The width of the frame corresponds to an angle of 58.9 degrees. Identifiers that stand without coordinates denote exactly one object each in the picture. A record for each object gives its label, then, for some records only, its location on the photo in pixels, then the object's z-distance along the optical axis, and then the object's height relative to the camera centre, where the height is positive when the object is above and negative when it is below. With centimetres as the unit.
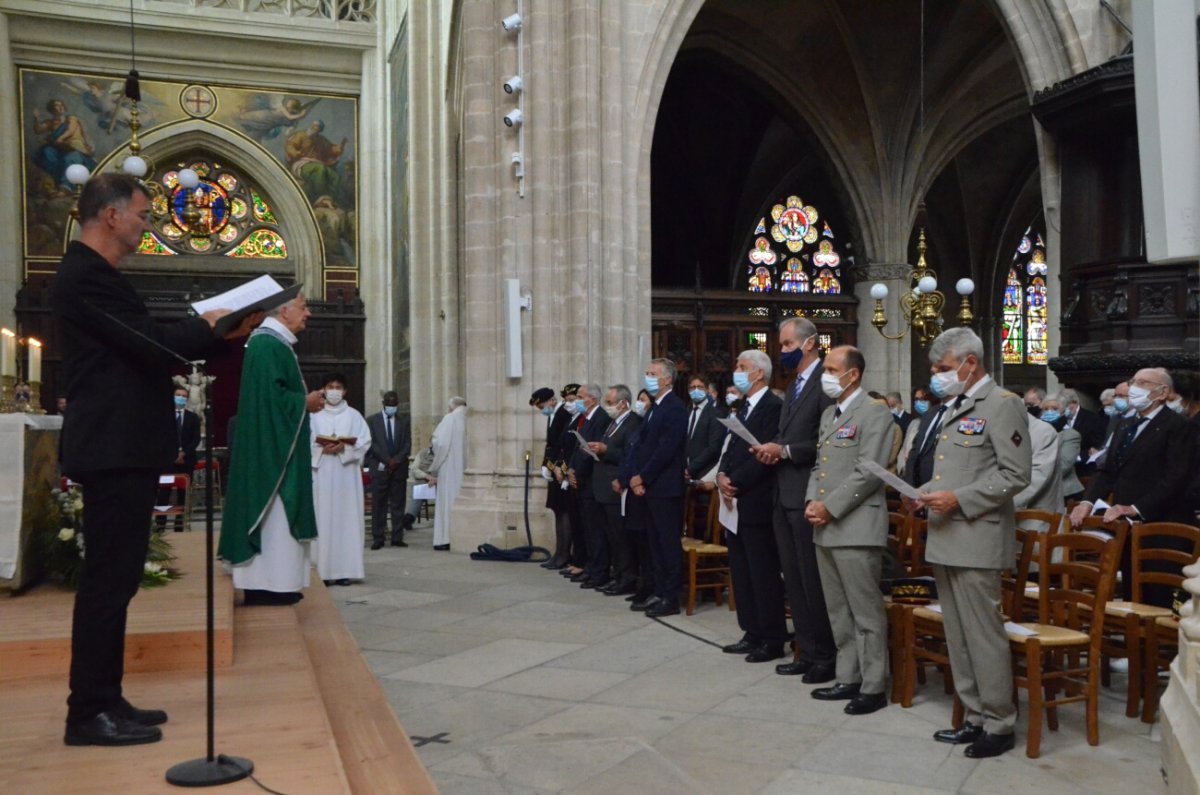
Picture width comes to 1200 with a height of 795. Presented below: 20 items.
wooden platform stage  284 -91
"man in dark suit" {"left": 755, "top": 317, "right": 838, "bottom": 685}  552 -40
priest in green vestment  535 -24
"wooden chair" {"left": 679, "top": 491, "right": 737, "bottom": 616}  754 -103
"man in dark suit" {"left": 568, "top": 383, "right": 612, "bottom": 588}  879 -65
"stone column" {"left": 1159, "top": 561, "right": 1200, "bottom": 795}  293 -88
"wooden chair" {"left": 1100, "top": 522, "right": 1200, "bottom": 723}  472 -91
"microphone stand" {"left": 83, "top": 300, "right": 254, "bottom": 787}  271 -89
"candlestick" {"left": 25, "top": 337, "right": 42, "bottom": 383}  481 +34
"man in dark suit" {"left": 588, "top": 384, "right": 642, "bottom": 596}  830 -44
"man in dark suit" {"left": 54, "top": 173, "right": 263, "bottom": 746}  300 +3
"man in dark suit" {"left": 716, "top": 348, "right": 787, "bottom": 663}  606 -62
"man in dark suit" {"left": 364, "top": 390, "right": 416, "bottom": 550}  1162 -41
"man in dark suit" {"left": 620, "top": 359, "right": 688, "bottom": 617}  743 -40
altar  454 -26
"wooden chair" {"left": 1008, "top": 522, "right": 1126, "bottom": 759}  428 -93
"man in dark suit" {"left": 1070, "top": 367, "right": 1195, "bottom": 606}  571 -29
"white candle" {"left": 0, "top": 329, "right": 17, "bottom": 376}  497 +38
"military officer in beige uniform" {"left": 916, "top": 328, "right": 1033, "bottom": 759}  427 -45
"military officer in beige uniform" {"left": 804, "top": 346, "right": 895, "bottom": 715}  498 -50
